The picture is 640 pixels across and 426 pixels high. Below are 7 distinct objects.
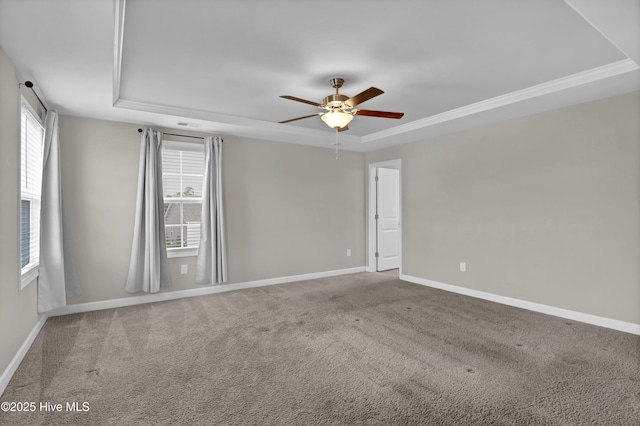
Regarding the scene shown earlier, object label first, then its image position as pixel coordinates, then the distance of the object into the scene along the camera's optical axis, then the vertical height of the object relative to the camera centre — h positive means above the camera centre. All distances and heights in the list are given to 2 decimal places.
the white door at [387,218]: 6.64 -0.16
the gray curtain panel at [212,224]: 4.85 -0.18
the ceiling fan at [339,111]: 3.27 +0.97
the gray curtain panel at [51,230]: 3.55 -0.18
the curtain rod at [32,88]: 2.87 +1.11
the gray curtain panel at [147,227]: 4.38 -0.19
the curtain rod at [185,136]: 4.74 +1.06
